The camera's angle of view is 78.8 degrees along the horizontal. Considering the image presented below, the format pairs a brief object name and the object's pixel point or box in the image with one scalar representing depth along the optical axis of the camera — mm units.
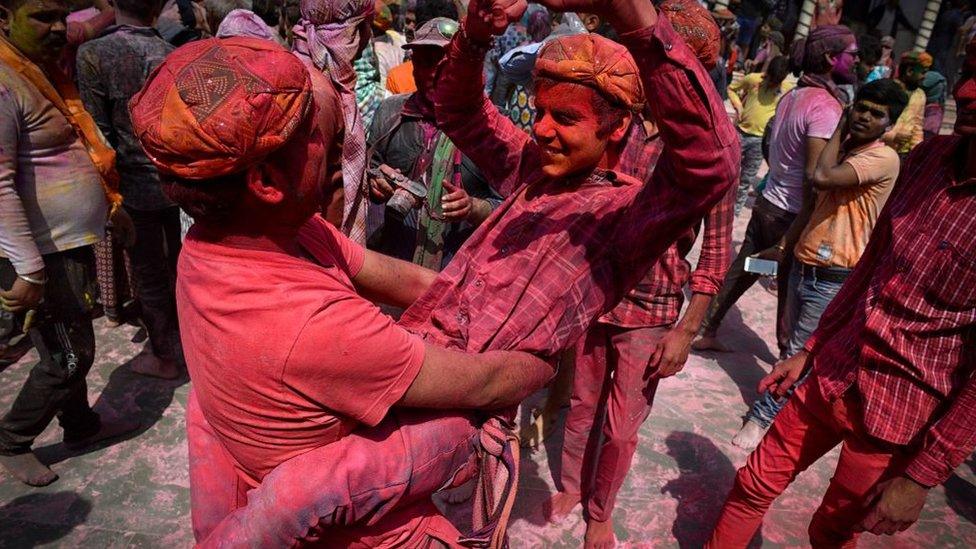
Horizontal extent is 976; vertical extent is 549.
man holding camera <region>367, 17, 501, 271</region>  3091
